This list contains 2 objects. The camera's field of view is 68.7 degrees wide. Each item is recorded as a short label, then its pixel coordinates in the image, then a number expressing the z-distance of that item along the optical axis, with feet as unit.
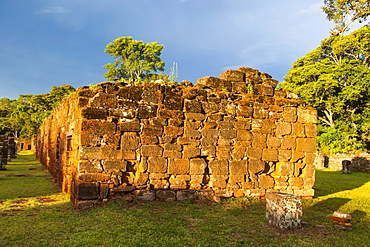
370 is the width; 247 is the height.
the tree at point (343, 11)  39.68
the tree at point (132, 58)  128.36
